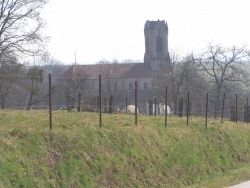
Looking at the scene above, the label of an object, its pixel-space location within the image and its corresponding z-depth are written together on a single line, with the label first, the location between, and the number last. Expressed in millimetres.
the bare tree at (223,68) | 64250
